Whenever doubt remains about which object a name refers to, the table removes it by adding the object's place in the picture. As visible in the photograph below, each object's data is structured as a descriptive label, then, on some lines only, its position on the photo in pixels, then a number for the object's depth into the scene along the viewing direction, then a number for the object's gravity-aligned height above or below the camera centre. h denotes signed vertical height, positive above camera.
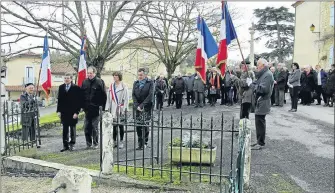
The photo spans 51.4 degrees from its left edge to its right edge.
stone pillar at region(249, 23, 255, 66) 19.88 +2.62
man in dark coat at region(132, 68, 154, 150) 7.02 -0.09
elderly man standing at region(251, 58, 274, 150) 6.89 -0.06
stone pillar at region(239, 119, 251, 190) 4.76 -0.78
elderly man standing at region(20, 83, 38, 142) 7.42 -0.52
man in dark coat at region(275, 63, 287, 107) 12.87 +0.22
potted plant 5.62 -1.00
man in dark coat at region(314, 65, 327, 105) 13.20 +0.35
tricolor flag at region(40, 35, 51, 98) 8.69 +0.44
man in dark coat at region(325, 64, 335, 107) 12.41 +0.18
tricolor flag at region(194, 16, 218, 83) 6.38 +0.77
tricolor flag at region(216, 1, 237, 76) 6.29 +0.99
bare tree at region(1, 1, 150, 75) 10.90 +2.06
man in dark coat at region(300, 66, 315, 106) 13.24 +0.23
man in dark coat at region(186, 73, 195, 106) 15.22 +0.03
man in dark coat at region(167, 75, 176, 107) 16.20 -0.31
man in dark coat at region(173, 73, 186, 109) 15.15 +0.07
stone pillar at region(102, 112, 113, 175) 5.35 -0.84
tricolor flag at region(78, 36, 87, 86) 9.27 +0.55
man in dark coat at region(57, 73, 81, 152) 7.32 -0.26
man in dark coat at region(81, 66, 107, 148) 7.34 -0.16
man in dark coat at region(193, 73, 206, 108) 14.07 -0.05
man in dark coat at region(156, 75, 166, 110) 14.87 -0.01
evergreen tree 40.94 +7.24
